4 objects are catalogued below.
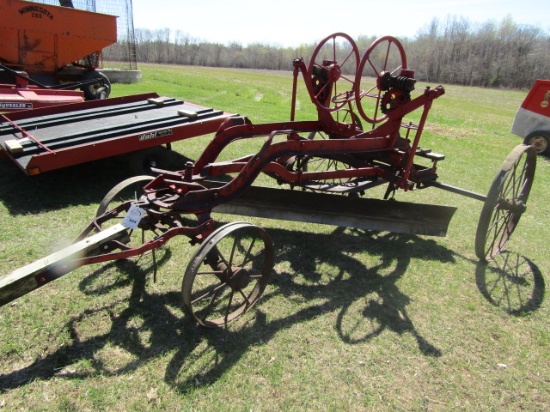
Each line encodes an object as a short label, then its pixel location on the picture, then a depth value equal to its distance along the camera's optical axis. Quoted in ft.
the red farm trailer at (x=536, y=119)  27.81
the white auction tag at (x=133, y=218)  9.13
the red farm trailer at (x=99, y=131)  14.64
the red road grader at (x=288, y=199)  9.11
